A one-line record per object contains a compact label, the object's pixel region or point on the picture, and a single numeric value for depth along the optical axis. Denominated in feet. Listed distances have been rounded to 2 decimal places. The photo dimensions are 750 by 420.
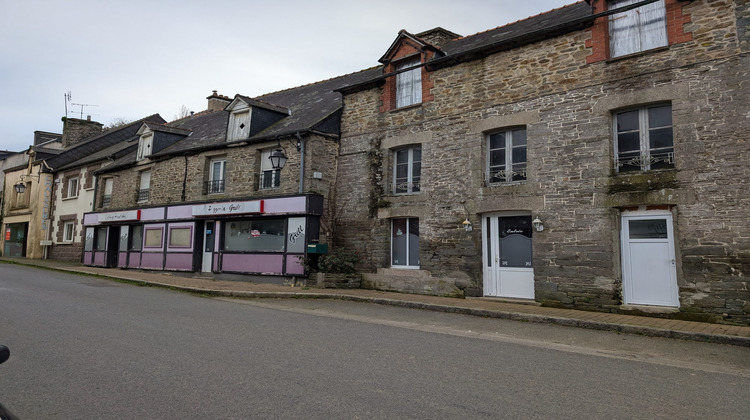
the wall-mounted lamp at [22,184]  82.98
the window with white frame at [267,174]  49.58
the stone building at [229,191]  46.65
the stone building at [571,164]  28.58
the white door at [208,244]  55.06
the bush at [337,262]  43.68
